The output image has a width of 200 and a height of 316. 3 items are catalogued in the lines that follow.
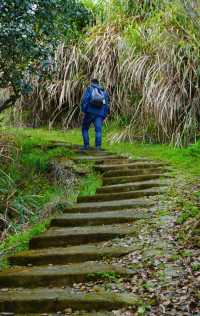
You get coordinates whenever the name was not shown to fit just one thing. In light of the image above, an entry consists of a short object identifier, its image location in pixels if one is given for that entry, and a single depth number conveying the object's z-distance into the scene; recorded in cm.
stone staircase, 450
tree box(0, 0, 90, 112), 785
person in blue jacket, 1028
